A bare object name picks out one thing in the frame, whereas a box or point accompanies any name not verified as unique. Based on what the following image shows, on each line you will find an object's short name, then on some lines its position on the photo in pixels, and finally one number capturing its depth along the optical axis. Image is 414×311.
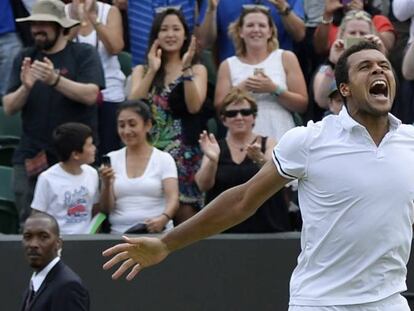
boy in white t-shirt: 17.03
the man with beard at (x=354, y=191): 9.78
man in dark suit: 13.51
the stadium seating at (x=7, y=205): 18.59
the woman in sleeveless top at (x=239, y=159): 16.53
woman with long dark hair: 18.12
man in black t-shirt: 18.14
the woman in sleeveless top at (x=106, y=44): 19.33
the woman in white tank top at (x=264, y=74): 18.16
